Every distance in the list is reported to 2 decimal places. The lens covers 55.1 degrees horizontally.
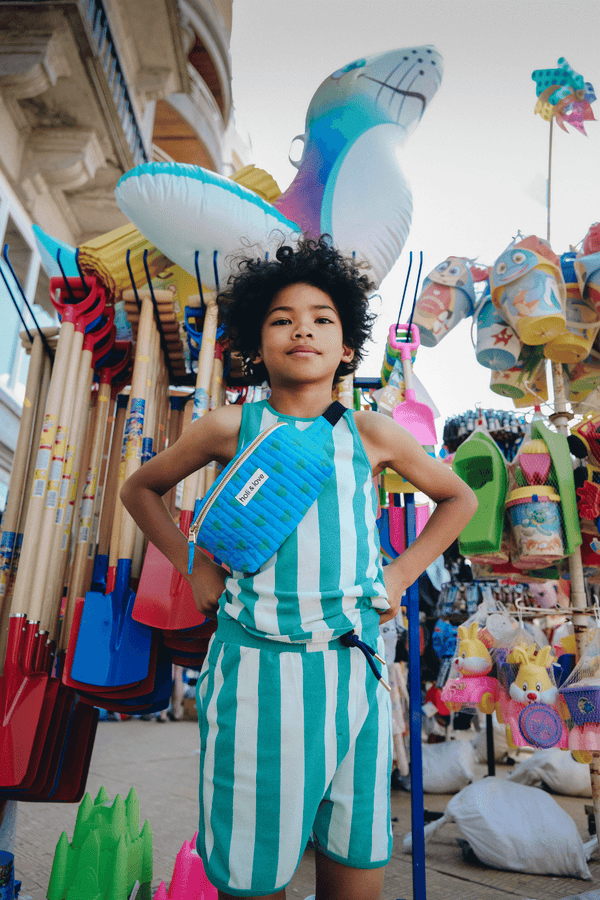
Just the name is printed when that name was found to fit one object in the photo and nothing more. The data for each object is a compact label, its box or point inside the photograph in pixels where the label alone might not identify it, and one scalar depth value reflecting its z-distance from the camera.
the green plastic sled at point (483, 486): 1.82
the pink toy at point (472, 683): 1.89
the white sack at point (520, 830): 2.08
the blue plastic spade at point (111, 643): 1.41
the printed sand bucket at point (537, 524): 1.75
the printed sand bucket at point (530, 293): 1.89
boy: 0.87
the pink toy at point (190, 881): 1.43
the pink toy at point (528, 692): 1.67
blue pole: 1.45
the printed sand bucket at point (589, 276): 1.96
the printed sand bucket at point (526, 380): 2.17
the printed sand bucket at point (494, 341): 2.09
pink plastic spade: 1.65
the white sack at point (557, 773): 3.23
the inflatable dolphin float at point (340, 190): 1.58
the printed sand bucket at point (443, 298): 2.24
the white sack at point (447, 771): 3.37
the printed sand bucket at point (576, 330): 1.98
